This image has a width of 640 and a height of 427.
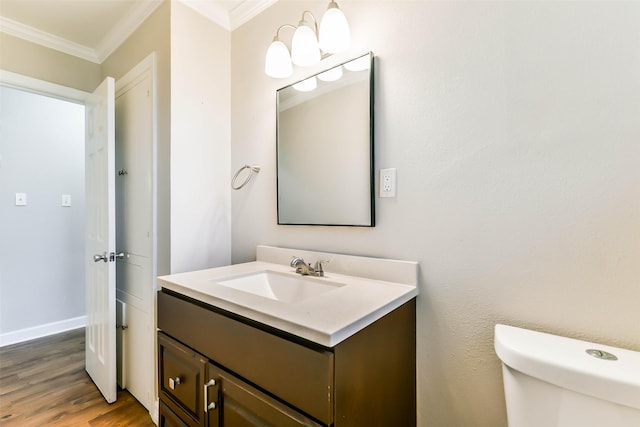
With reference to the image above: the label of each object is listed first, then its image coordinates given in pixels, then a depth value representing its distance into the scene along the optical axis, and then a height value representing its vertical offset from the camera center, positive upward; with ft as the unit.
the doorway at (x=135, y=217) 4.98 -0.15
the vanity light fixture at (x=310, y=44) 3.48 +2.16
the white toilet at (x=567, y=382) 1.81 -1.18
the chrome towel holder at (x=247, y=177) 4.96 +0.61
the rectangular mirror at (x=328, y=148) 3.64 +0.86
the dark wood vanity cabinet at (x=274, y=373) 2.05 -1.42
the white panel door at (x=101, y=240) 5.28 -0.61
